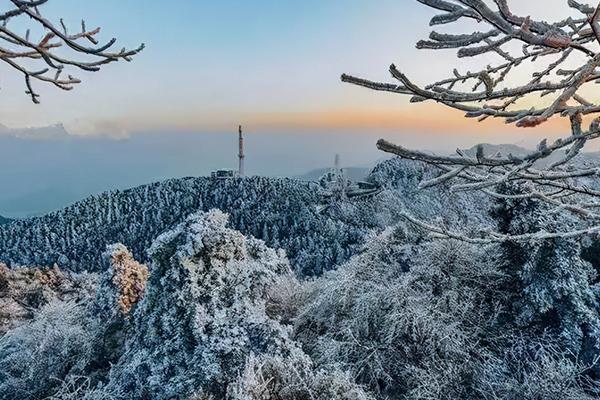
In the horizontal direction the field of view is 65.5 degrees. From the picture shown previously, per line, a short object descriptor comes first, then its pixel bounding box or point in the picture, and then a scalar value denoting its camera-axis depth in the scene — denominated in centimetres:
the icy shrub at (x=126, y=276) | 764
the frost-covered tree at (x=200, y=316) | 455
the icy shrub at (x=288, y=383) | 407
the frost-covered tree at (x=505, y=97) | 104
